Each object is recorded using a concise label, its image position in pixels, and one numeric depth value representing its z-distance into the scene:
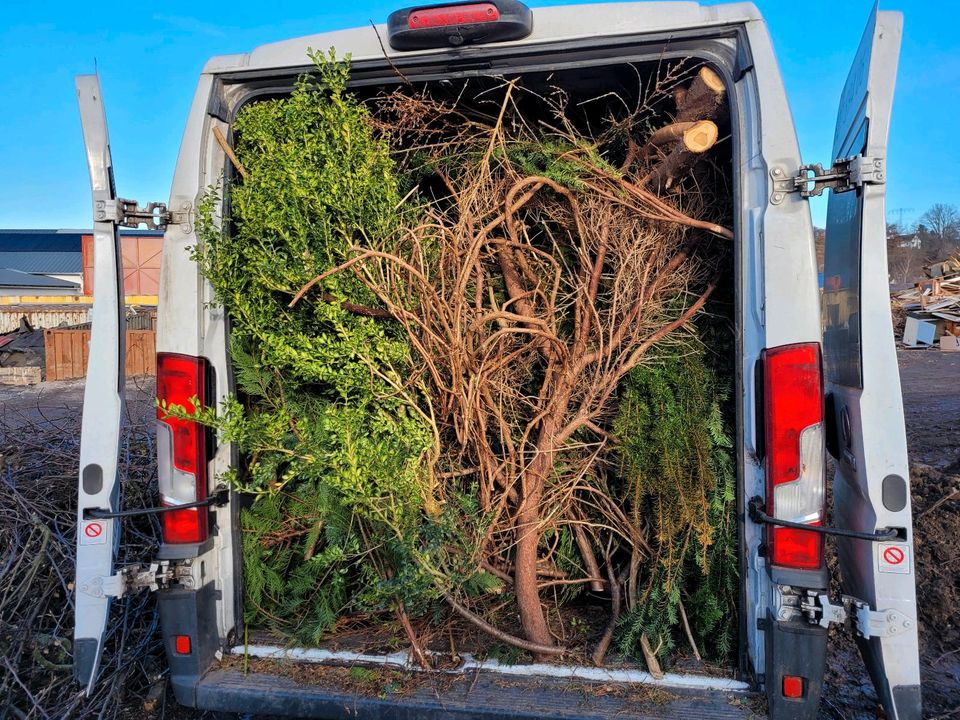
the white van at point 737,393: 2.08
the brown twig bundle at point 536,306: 2.71
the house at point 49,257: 42.62
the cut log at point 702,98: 2.50
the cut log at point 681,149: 2.62
